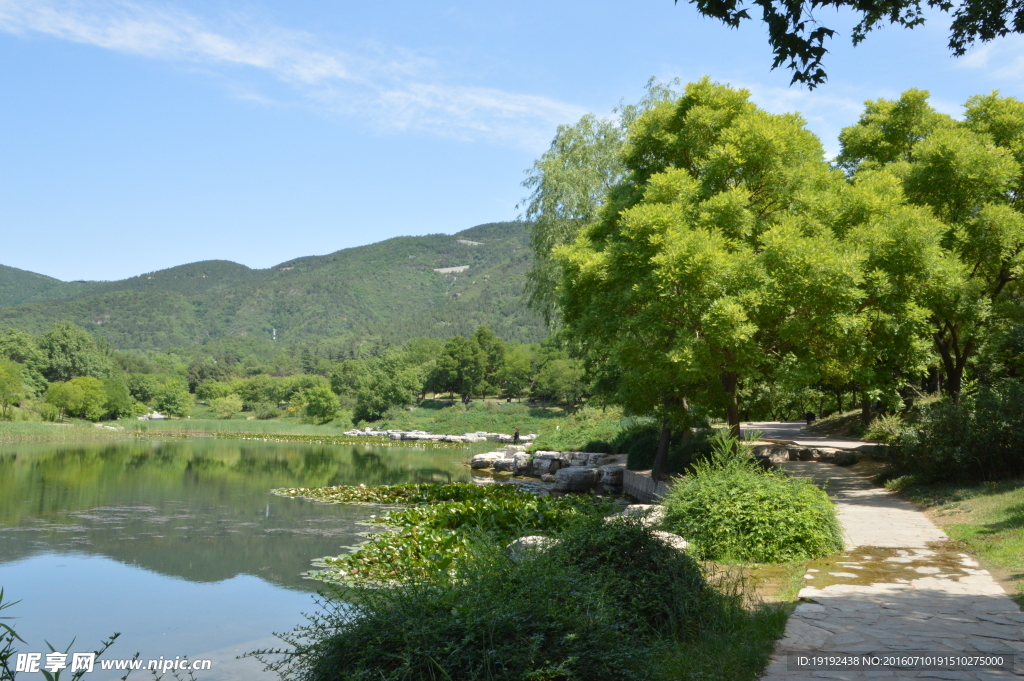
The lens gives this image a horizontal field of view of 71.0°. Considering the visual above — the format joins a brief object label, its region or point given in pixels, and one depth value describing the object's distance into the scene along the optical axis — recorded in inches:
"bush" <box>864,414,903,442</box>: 557.9
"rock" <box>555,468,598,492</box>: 775.1
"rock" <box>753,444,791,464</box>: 655.8
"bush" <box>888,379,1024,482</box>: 437.7
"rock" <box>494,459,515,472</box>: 1032.0
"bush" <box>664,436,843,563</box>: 293.1
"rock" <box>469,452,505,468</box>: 1077.1
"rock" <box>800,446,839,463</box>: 682.2
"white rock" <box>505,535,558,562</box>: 225.9
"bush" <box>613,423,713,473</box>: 653.3
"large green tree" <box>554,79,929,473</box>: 475.2
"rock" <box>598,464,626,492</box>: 746.2
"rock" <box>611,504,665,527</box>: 308.2
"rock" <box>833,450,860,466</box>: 655.8
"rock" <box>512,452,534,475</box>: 984.3
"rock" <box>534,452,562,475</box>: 948.0
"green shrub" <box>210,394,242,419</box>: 2950.3
